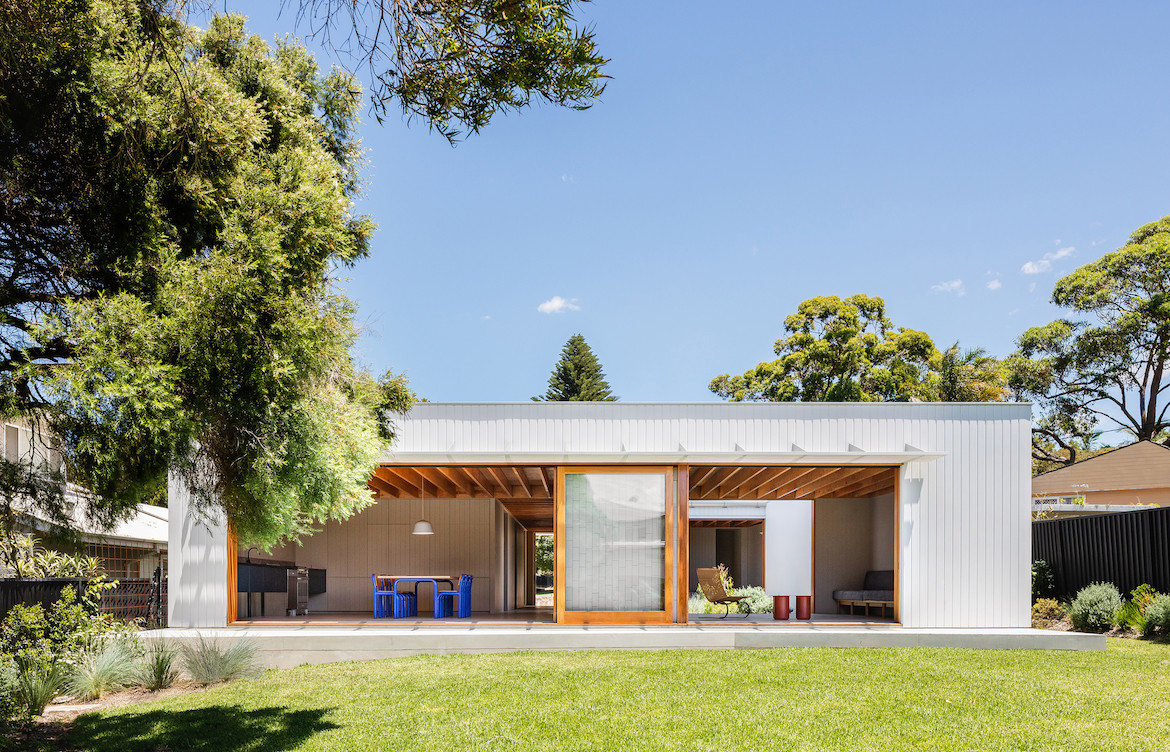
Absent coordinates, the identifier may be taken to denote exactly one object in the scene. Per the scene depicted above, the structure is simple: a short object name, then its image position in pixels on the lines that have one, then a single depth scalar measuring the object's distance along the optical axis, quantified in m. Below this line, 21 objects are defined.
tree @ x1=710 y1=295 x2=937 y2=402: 29.64
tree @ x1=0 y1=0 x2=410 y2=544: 4.07
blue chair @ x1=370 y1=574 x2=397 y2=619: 13.27
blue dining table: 12.63
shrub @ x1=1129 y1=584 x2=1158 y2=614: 11.64
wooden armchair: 13.24
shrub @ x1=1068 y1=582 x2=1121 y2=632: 11.98
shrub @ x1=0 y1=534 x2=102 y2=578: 10.65
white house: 11.48
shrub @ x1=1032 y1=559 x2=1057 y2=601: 14.52
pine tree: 40.00
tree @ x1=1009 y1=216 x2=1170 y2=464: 25.48
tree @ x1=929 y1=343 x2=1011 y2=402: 25.52
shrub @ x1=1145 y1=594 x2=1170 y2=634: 10.95
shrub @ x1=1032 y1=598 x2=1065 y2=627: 13.53
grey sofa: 13.19
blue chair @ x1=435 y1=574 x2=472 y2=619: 13.44
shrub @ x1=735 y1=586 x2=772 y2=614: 15.68
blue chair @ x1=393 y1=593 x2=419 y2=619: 13.38
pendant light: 14.11
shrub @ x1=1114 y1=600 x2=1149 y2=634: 11.36
